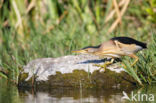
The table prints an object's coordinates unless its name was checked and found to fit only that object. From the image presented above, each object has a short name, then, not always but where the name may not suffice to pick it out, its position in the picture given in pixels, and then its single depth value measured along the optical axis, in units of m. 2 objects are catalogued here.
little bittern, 10.33
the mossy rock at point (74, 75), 10.27
